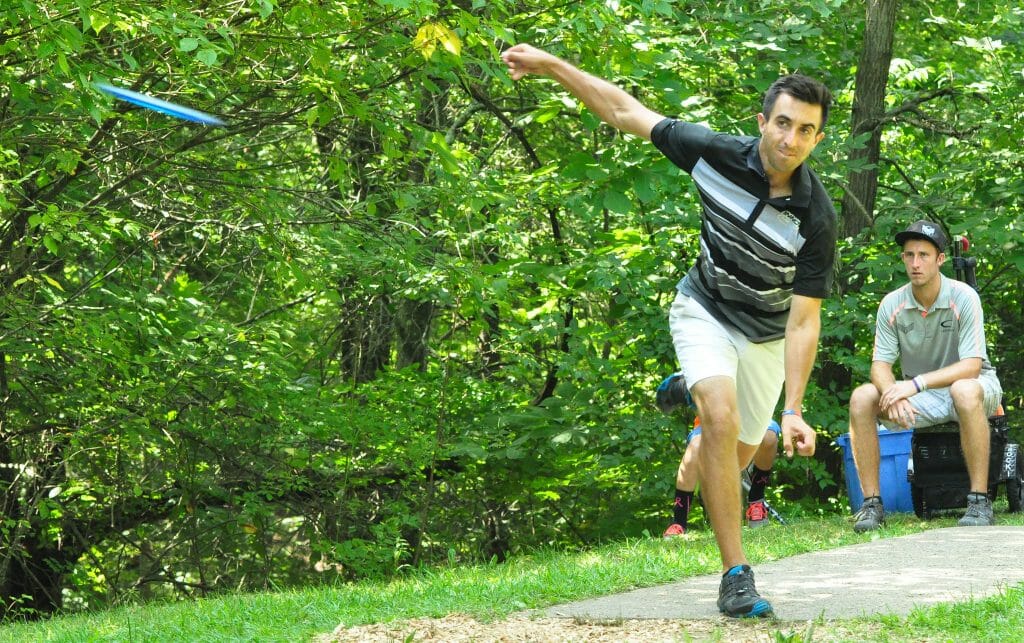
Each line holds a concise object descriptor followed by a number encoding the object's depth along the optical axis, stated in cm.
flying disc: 1015
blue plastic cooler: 1474
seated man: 1348
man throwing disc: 791
